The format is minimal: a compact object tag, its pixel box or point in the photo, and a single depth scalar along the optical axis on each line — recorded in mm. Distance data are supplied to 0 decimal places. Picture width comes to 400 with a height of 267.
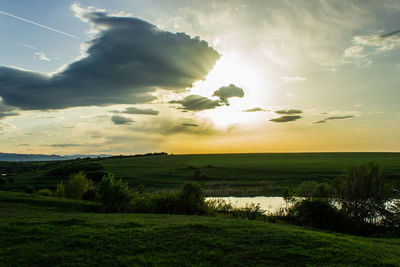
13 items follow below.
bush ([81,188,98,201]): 47847
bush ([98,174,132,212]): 32688
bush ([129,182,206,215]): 32031
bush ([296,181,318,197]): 60969
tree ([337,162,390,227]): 31000
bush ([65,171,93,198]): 60938
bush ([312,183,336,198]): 36250
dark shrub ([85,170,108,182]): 104044
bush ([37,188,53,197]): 55891
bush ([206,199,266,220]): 33844
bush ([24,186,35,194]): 61266
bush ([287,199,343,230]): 30656
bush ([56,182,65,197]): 59975
